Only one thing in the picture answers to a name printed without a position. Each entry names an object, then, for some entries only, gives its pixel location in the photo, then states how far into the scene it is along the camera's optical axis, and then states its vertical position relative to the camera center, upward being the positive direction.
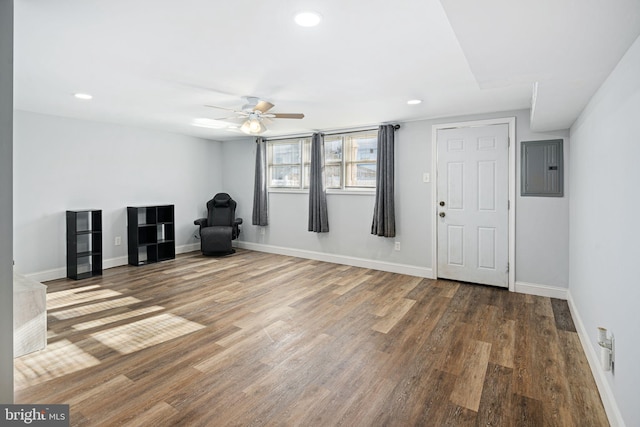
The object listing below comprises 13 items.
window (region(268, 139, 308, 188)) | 6.17 +0.95
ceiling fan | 3.57 +1.13
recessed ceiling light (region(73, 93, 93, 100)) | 3.56 +1.28
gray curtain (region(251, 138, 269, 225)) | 6.36 +0.53
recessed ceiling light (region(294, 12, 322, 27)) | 1.90 +1.14
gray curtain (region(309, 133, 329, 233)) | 5.63 +0.45
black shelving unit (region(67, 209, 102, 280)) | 4.65 -0.44
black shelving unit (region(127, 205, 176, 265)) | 5.40 -0.35
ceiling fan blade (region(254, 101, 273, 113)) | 3.49 +1.14
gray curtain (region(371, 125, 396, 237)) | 4.87 +0.42
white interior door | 4.18 +0.13
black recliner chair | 6.07 -0.24
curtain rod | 4.88 +1.35
